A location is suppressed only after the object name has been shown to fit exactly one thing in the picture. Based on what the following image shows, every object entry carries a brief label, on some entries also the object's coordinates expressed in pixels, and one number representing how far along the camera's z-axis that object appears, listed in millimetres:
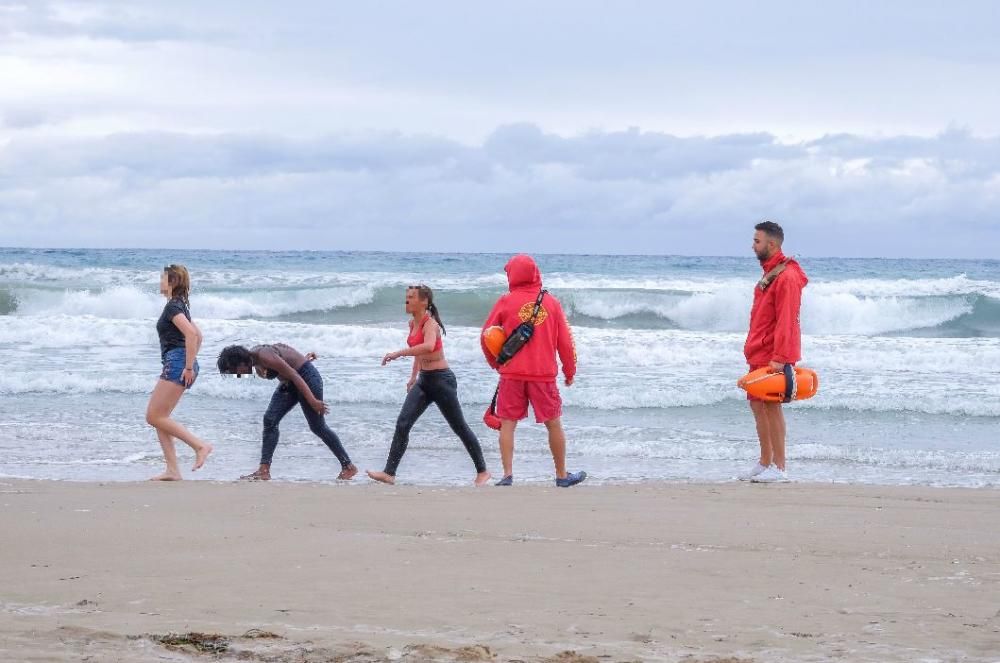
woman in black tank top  15469
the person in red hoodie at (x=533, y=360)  14719
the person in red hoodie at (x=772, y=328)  14711
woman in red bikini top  15922
